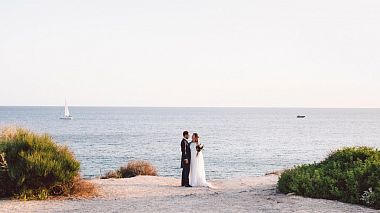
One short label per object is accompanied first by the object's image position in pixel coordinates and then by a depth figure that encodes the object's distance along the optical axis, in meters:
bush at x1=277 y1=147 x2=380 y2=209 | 13.00
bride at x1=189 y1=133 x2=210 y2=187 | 18.80
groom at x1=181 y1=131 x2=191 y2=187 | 18.88
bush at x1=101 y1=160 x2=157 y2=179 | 23.83
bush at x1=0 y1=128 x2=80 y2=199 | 14.59
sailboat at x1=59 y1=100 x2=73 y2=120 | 144.75
